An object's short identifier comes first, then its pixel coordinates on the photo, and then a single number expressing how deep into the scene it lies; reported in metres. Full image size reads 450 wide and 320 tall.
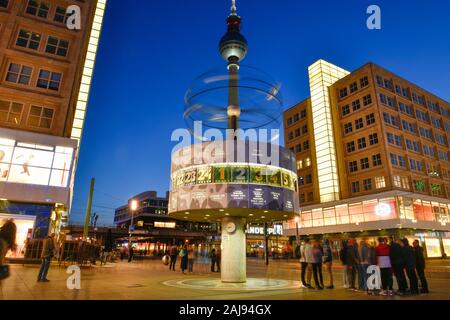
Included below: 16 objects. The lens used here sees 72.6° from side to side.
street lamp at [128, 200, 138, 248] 44.52
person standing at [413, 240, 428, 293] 13.06
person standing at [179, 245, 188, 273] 24.88
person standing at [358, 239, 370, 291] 13.59
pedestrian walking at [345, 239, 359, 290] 14.33
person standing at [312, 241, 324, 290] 14.72
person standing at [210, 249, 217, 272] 27.97
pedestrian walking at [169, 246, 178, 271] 28.41
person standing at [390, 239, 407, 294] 12.70
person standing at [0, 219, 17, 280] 6.78
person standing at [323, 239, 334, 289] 15.56
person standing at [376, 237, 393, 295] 12.86
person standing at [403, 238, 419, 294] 12.73
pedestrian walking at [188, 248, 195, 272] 26.67
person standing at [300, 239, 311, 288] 15.24
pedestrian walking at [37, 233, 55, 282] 14.73
